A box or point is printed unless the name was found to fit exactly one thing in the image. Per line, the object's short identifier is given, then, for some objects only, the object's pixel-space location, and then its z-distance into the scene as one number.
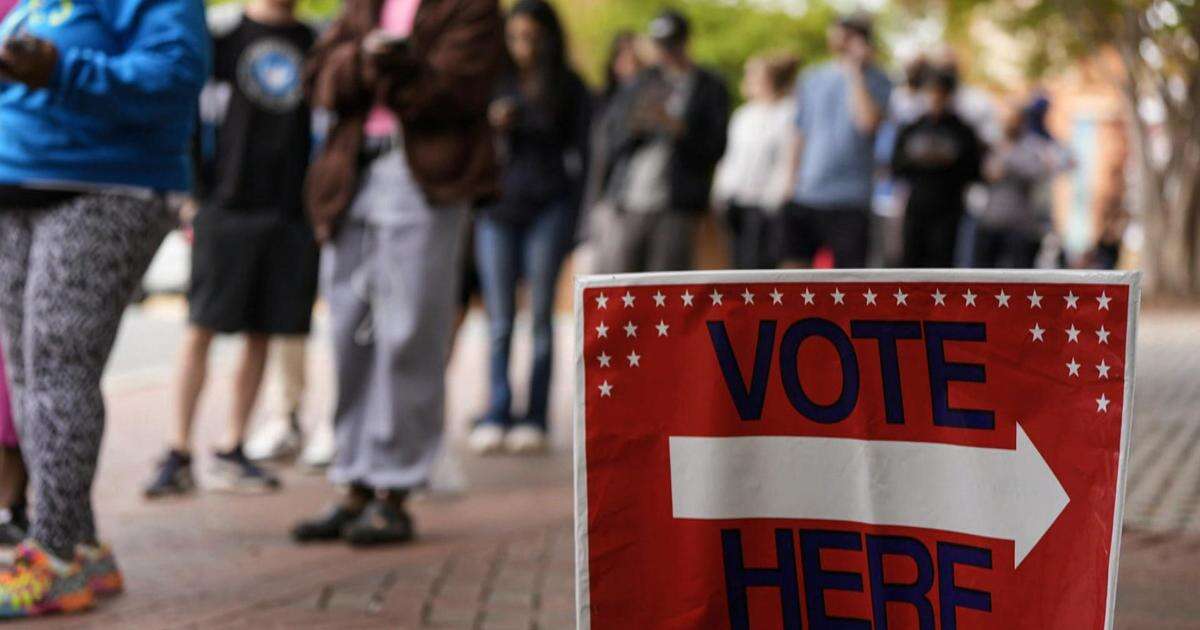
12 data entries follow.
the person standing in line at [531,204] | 7.96
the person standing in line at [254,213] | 6.56
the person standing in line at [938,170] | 9.41
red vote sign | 2.79
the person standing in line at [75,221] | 4.19
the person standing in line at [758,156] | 10.40
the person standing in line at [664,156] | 7.93
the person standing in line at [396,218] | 5.25
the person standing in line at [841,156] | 8.76
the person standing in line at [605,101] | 8.34
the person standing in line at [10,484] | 4.69
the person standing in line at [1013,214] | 13.77
